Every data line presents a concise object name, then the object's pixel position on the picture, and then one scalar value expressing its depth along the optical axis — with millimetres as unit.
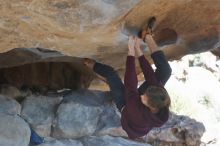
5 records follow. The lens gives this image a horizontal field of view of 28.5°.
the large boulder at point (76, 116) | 6508
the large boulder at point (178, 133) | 7148
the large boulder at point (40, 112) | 6395
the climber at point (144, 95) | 4301
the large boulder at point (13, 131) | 5844
